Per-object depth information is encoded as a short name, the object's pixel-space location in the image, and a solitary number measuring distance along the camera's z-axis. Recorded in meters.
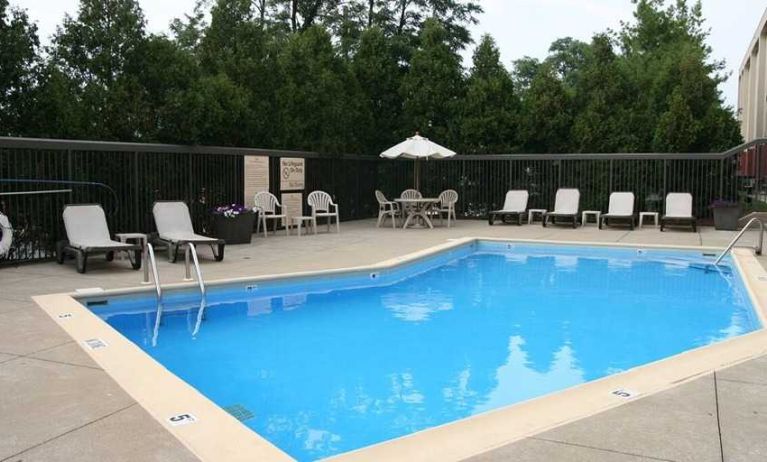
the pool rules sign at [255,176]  13.02
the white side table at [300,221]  12.86
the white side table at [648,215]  14.62
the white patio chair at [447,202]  15.51
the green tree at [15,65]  9.71
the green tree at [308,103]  15.30
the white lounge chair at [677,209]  13.90
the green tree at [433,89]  18.06
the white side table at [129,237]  9.08
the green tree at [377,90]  18.42
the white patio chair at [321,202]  13.79
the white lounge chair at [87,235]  8.52
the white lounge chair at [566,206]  14.95
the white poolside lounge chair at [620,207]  14.45
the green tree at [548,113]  17.42
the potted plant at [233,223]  11.30
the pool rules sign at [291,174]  14.02
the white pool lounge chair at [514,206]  15.75
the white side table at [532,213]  15.63
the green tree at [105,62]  11.26
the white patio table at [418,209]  14.66
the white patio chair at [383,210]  15.09
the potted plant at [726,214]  13.70
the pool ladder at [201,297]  6.42
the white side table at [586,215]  14.74
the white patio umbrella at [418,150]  14.55
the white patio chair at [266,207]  12.95
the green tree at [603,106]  16.86
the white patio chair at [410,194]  15.55
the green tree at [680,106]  15.60
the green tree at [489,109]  17.80
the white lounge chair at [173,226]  9.41
